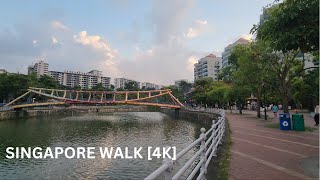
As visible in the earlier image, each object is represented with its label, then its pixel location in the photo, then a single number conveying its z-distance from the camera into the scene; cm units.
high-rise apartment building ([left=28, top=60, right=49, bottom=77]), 9551
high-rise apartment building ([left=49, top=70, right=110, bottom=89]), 10276
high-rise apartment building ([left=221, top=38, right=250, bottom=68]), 6260
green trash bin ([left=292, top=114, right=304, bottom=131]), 950
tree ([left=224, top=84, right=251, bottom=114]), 1972
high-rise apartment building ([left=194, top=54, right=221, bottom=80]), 7241
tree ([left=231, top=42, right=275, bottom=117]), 1196
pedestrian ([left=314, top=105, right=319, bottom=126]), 1119
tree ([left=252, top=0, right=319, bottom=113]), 434
